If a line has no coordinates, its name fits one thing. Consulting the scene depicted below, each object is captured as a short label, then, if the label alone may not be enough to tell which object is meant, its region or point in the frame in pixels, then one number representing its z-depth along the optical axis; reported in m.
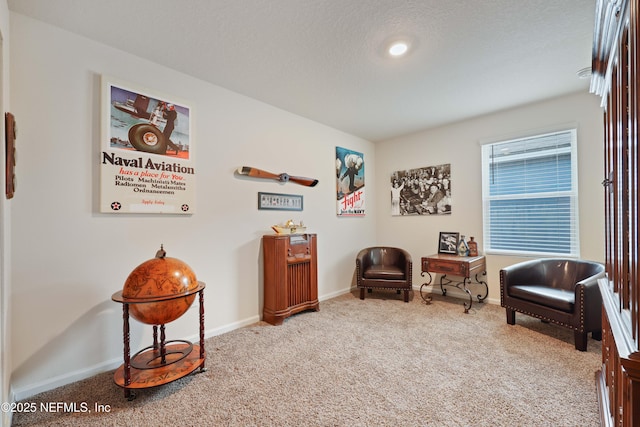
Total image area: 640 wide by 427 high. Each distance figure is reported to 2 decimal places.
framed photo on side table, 4.20
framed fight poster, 4.62
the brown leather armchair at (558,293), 2.54
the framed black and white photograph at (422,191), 4.45
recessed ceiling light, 2.37
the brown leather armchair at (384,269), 4.02
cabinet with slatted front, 3.30
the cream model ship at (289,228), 3.47
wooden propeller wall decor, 3.25
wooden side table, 3.60
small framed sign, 3.49
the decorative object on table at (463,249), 4.02
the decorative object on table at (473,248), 4.04
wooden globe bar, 1.92
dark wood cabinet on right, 0.94
